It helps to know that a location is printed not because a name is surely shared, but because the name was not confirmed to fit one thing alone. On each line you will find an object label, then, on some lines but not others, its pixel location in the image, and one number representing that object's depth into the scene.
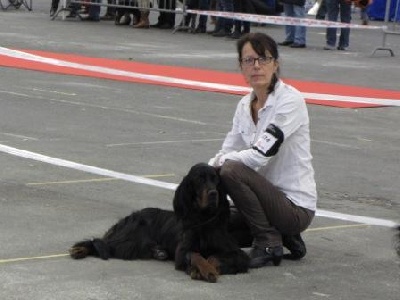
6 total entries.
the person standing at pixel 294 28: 21.61
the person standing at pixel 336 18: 22.00
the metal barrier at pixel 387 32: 21.55
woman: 6.45
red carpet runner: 15.10
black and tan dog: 6.18
